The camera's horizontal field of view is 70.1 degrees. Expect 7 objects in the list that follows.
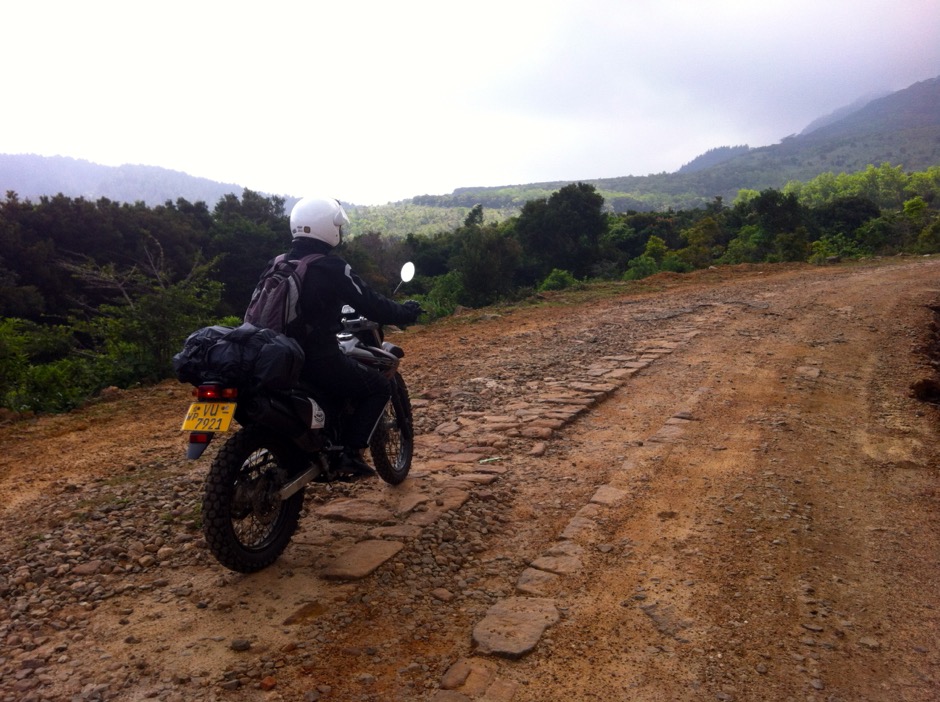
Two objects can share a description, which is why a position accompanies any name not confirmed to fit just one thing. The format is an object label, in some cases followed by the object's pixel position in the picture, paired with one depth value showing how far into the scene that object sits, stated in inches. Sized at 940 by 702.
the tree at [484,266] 829.2
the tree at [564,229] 1201.4
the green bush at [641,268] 738.2
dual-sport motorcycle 118.0
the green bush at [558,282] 675.7
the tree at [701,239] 1010.1
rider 139.6
